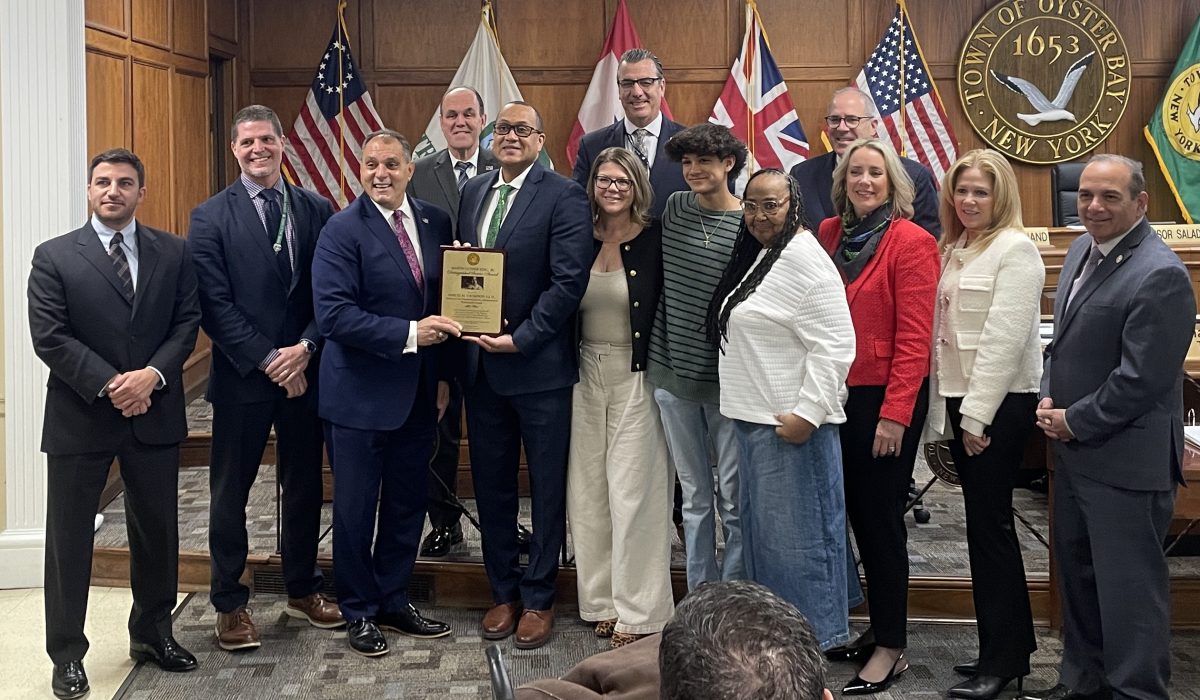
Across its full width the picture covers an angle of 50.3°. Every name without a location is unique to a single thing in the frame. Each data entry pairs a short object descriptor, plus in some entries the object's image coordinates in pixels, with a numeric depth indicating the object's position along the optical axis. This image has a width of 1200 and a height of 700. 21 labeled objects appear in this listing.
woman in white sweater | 3.25
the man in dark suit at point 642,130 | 4.19
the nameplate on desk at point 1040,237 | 6.53
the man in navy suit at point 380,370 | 3.76
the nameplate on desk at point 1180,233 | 6.48
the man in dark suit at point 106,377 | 3.52
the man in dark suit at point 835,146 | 4.23
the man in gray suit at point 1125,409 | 3.03
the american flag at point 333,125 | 7.75
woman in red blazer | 3.34
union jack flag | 7.69
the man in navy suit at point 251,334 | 3.83
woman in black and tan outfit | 3.74
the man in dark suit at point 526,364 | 3.75
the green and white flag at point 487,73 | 7.76
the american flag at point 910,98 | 7.80
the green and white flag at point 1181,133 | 7.97
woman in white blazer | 3.28
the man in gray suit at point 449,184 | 4.59
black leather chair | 7.40
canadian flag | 7.74
